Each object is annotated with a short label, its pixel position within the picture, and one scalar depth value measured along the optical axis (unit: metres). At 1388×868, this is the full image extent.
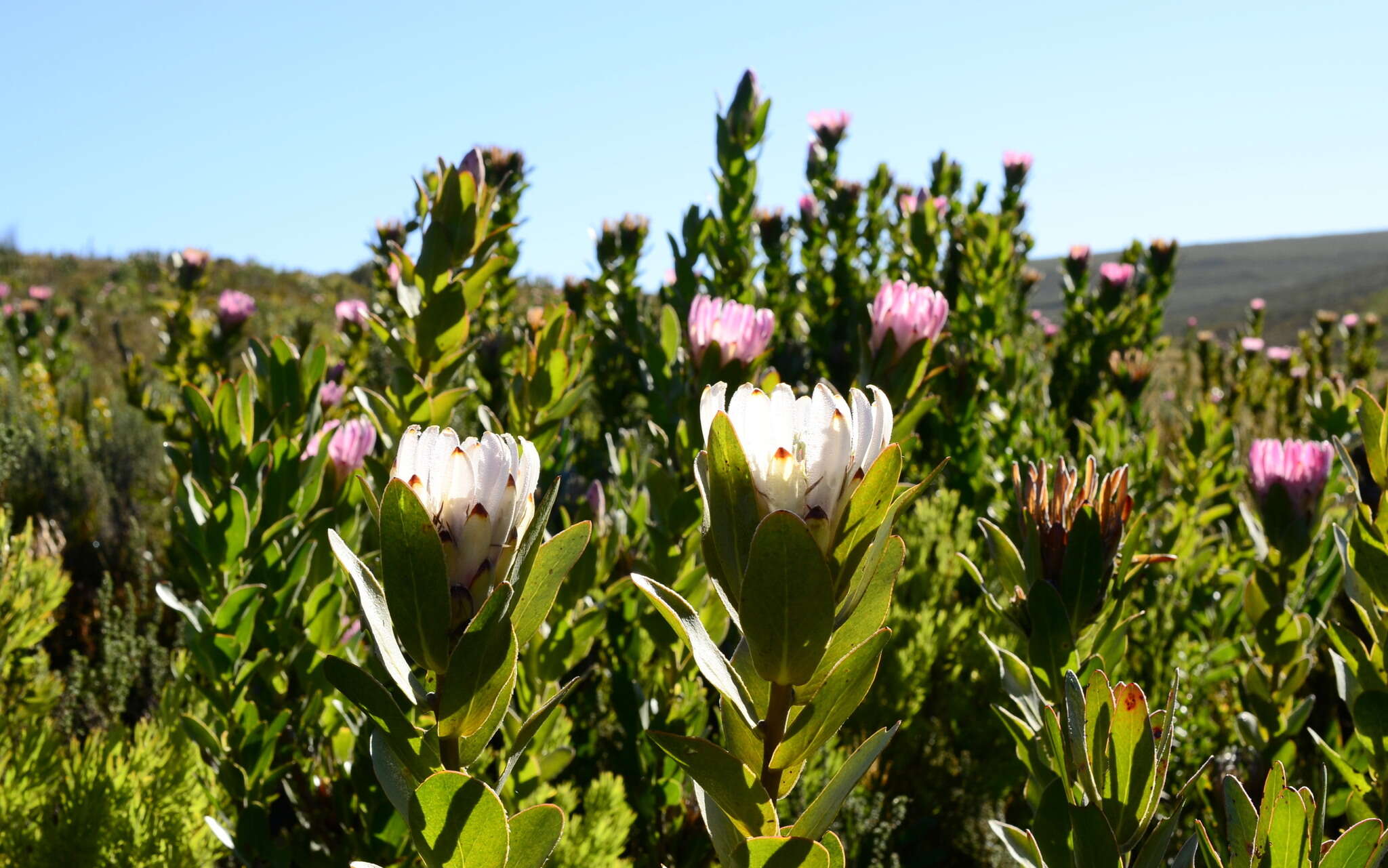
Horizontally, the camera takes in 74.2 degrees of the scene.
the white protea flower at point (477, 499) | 0.75
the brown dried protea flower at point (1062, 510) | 1.10
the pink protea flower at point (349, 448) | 1.68
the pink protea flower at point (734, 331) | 1.69
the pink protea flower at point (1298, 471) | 1.69
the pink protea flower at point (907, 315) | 1.59
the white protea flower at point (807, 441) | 0.71
